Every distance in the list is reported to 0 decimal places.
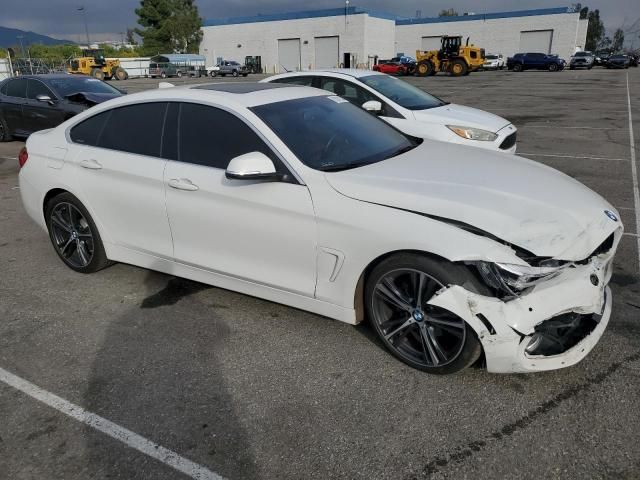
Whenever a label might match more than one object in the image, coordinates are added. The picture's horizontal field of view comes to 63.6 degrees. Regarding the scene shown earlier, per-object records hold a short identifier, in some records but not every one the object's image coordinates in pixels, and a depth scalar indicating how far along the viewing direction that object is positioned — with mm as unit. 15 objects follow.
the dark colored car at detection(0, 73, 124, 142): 10047
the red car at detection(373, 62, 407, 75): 43869
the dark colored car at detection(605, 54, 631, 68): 49062
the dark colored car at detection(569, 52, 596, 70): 48844
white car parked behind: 6828
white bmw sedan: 2707
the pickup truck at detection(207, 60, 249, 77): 53250
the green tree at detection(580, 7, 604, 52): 103938
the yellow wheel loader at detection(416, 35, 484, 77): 40250
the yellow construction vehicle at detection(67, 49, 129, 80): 46281
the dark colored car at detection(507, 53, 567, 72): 46031
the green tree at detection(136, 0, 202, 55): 73250
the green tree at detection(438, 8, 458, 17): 122688
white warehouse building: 57812
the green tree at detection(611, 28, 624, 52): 127875
